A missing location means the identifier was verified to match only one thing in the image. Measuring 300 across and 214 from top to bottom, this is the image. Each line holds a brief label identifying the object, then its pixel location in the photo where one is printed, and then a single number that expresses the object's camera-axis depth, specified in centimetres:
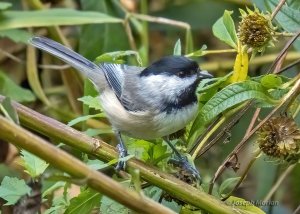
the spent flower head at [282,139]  347
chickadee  353
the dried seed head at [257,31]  350
